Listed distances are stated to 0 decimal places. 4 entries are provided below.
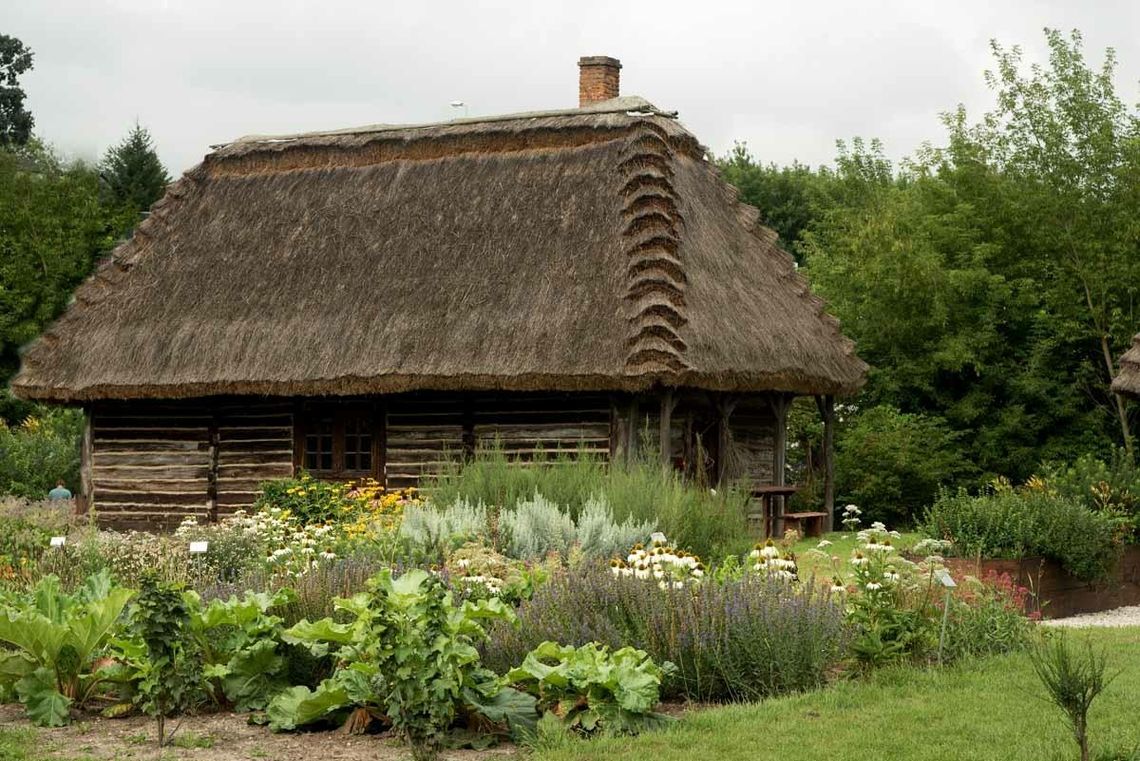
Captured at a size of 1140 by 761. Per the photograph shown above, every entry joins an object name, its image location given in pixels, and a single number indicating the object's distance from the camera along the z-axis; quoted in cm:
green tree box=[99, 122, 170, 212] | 4406
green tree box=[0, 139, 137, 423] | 3984
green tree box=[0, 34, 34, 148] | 5162
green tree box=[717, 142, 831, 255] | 4528
